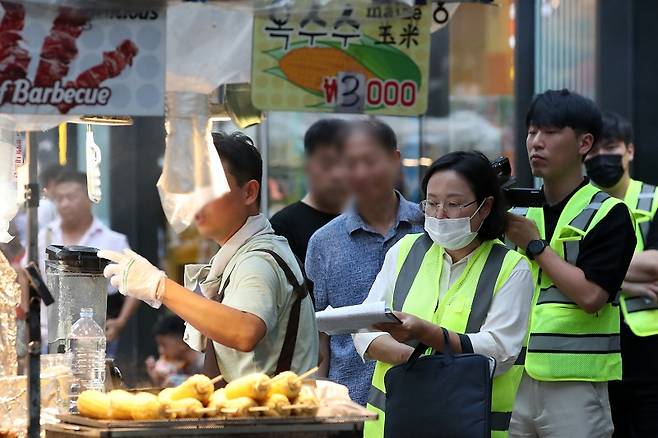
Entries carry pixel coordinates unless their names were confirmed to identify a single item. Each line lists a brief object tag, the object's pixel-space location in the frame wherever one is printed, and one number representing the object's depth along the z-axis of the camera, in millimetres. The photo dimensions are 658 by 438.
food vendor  8469
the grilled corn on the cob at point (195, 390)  7930
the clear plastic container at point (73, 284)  9734
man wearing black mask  13055
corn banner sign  8219
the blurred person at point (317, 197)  12984
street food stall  7812
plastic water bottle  9555
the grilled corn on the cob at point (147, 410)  7727
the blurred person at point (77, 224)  18406
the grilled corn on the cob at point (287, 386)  7953
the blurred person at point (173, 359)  18078
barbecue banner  7832
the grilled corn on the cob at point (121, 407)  7801
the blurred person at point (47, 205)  18312
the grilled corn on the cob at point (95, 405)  7832
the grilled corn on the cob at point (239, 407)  7758
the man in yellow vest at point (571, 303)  10570
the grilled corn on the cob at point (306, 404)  7913
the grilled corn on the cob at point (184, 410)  7738
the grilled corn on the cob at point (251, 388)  7871
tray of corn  7730
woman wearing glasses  9461
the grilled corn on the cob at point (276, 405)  7812
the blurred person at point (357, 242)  11742
